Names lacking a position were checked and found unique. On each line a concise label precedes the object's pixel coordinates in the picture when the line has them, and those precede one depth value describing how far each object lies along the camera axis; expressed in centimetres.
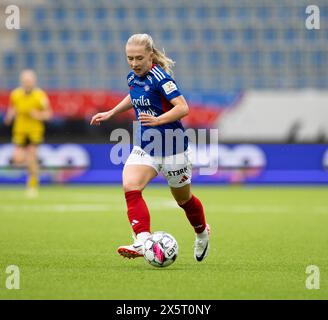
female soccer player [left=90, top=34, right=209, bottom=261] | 1470
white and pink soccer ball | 1435
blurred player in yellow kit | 3600
